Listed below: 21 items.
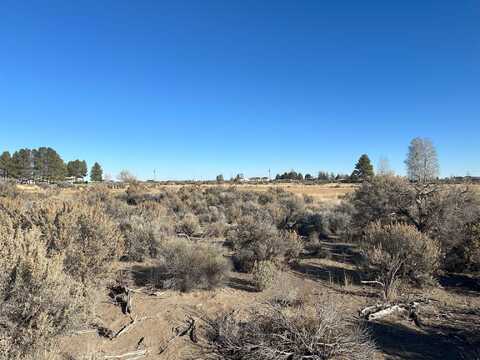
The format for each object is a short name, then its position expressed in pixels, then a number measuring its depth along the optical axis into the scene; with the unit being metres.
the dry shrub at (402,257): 8.21
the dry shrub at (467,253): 8.99
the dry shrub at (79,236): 6.29
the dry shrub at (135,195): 24.81
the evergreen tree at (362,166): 66.76
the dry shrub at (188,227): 14.04
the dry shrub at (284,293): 6.55
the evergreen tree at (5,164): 68.56
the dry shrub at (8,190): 18.65
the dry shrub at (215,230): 14.45
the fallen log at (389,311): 6.56
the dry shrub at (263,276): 8.17
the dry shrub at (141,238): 10.38
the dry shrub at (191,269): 7.94
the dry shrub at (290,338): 4.61
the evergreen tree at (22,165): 70.81
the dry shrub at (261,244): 10.02
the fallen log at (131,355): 4.93
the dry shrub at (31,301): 3.99
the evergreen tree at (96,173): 88.44
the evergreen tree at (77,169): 87.62
